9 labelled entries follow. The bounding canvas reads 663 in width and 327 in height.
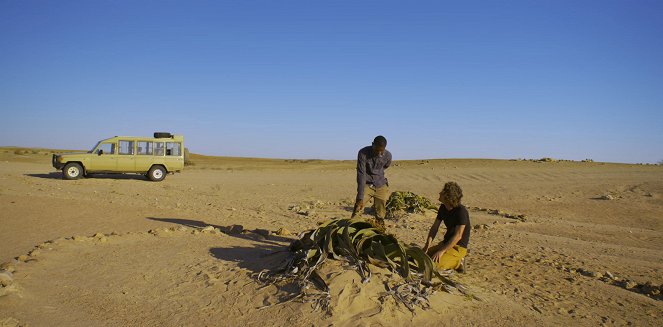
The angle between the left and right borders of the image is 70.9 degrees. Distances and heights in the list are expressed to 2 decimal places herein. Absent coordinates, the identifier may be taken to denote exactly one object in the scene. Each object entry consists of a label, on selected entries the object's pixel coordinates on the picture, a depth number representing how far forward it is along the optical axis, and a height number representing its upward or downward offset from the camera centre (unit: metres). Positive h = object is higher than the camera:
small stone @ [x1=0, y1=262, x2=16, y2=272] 5.55 -1.35
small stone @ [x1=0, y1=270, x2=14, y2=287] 4.82 -1.30
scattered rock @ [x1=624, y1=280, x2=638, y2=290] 5.63 -1.43
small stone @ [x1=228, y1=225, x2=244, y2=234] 8.26 -1.24
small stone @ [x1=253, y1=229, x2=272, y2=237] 8.03 -1.27
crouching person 5.50 -0.84
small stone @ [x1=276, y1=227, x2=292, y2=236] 8.16 -1.25
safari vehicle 17.11 +0.01
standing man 6.90 -0.19
